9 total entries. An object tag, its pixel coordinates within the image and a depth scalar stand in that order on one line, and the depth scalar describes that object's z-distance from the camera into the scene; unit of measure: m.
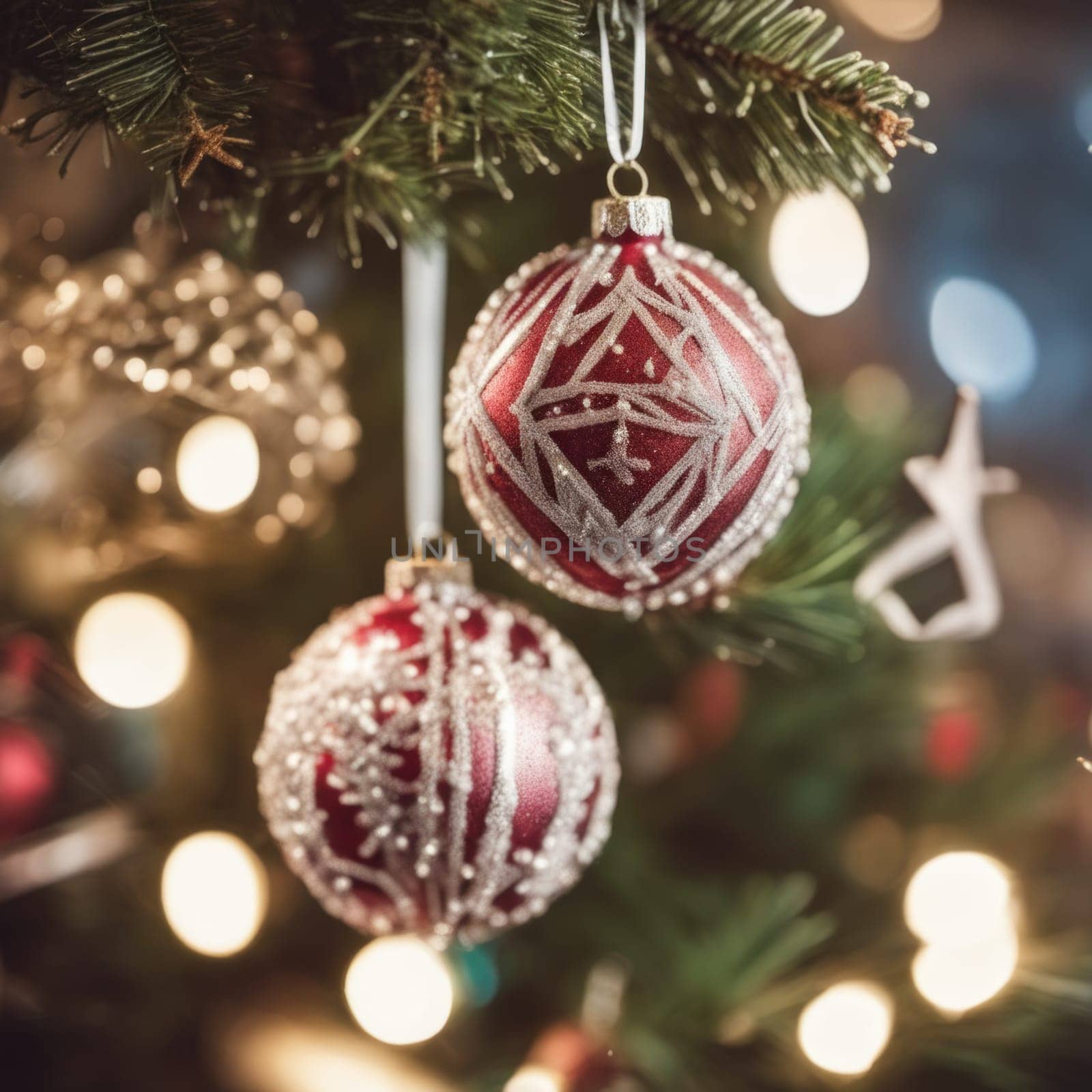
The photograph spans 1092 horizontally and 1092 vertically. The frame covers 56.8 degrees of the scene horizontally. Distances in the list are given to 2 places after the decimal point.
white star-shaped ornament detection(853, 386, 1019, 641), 0.61
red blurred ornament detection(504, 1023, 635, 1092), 0.72
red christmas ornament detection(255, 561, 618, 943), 0.47
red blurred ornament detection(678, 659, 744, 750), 1.01
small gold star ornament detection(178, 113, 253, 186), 0.40
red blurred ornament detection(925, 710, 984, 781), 1.00
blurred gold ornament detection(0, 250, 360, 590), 0.62
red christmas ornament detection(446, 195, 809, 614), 0.41
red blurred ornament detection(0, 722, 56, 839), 0.77
